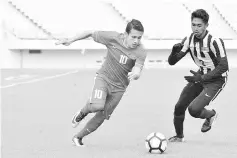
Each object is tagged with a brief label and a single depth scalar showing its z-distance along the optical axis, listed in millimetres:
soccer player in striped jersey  14184
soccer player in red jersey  14022
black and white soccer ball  13254
